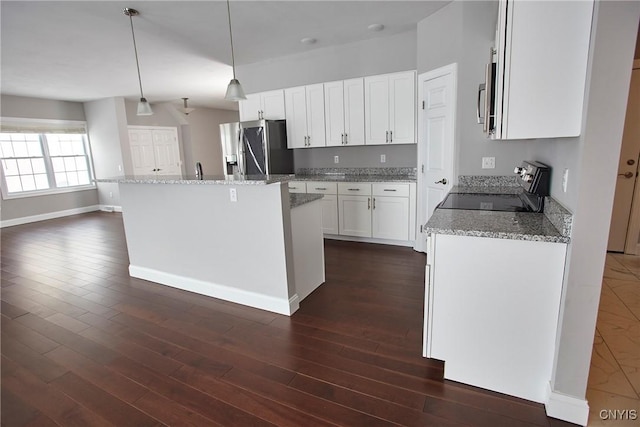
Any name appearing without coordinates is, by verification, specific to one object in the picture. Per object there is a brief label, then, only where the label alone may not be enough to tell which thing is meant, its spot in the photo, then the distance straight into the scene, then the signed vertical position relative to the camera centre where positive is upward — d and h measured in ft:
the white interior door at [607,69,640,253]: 11.32 -1.33
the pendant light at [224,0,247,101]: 9.40 +1.83
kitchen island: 8.39 -2.27
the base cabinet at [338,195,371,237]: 14.15 -2.75
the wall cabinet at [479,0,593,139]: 4.38 +1.08
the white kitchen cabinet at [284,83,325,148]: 15.16 +1.78
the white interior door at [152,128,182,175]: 27.17 +0.65
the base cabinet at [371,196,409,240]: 13.43 -2.78
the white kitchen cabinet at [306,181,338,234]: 14.73 -2.21
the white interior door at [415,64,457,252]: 10.93 +0.36
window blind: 20.85 +2.54
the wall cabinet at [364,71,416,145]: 13.12 +1.72
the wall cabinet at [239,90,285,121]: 16.15 +2.45
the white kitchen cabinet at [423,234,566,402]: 5.03 -2.64
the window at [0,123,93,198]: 21.39 +0.08
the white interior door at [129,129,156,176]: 25.23 +0.66
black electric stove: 6.31 -1.24
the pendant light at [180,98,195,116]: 24.27 +3.62
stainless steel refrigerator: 15.70 +0.41
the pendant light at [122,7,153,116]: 11.88 +1.88
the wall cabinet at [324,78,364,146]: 14.21 +1.77
